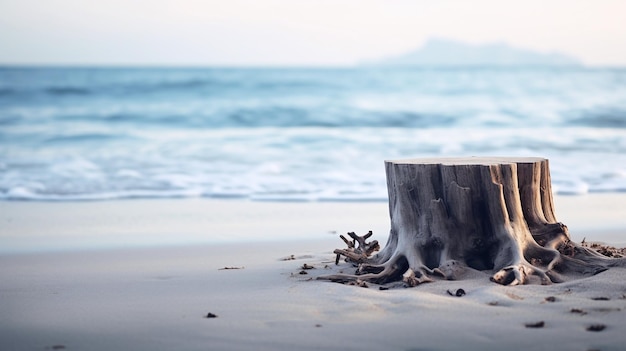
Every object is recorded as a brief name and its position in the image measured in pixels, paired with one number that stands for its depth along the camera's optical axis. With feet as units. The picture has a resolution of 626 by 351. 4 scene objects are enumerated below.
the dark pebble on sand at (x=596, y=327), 12.01
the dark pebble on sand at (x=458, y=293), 14.24
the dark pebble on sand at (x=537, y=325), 12.25
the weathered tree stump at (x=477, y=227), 15.43
